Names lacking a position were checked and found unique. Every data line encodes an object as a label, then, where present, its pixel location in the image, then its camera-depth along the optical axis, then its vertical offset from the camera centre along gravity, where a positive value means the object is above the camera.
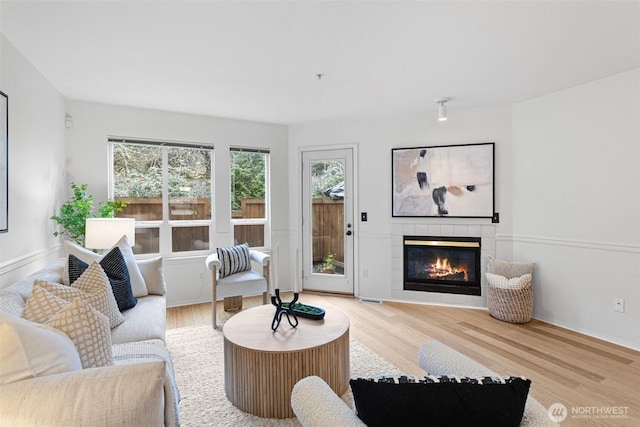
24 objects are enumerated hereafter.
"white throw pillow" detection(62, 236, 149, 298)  2.65 -0.38
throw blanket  1.58 -0.75
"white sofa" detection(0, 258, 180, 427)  0.91 -0.51
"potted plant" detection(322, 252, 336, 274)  4.78 -0.77
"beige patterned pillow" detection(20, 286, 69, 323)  1.40 -0.41
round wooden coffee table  1.95 -0.90
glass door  4.67 -0.18
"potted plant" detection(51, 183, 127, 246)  3.15 -0.05
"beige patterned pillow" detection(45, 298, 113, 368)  1.25 -0.46
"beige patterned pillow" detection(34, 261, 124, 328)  1.95 -0.48
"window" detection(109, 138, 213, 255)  4.04 +0.22
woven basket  3.48 -0.99
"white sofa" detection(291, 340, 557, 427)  0.94 -0.60
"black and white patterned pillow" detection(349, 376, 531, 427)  0.82 -0.47
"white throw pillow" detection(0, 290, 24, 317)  1.57 -0.45
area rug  1.97 -1.20
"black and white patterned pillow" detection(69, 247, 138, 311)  2.43 -0.49
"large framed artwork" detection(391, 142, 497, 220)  3.99 +0.32
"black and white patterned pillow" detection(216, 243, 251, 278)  3.65 -0.56
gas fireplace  4.09 -0.70
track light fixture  3.69 +1.05
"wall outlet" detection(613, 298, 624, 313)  3.01 -0.87
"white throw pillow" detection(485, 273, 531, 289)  3.47 -0.77
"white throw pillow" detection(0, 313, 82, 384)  0.96 -0.42
